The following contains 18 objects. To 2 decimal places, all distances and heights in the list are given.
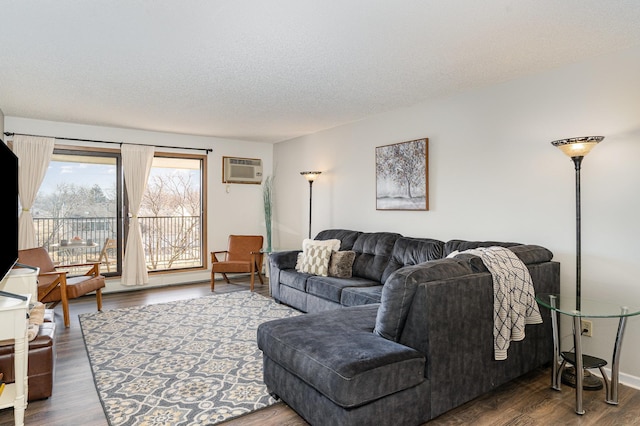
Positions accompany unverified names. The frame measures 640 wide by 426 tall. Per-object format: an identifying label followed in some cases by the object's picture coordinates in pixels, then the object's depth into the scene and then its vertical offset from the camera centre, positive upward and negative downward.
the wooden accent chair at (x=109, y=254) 5.70 -0.62
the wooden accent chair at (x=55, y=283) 4.10 -0.78
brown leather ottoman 2.43 -1.00
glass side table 2.33 -0.77
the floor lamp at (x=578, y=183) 2.69 +0.22
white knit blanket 2.41 -0.56
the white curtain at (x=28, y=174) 4.92 +0.50
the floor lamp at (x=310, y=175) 5.61 +0.55
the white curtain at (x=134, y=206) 5.64 +0.10
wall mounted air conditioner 6.57 +0.75
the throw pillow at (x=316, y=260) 4.52 -0.57
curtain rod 4.89 +1.03
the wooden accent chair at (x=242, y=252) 5.90 -0.62
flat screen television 2.63 +0.04
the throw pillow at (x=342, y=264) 4.45 -0.60
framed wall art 4.26 +0.44
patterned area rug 2.41 -1.21
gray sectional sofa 1.94 -0.77
